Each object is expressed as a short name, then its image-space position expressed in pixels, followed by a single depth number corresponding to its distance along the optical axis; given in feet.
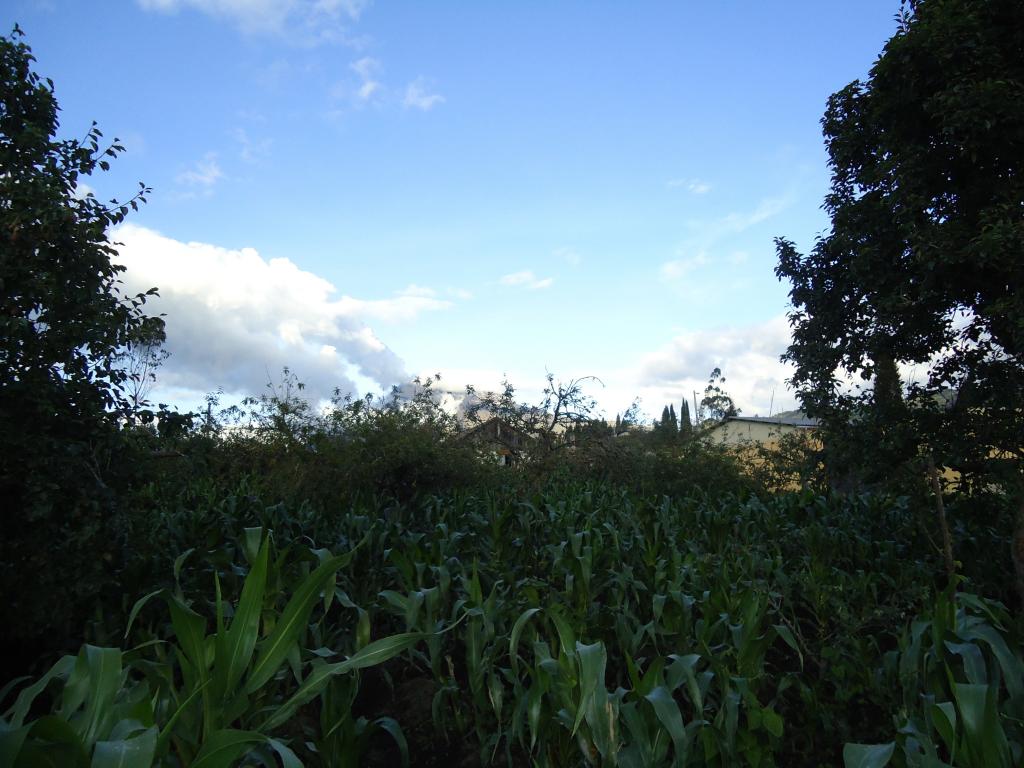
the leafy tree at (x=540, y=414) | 40.73
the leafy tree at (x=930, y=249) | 17.29
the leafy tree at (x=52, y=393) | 12.34
